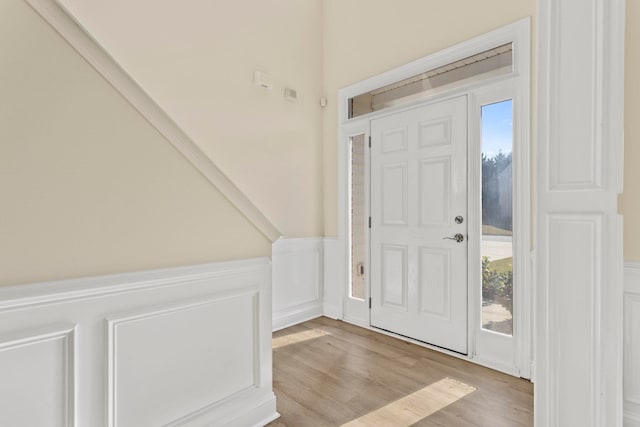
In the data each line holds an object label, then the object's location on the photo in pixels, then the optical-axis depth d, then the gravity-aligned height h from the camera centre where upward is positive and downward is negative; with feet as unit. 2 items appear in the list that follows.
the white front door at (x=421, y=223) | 8.57 -0.33
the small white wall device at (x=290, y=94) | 10.91 +3.79
